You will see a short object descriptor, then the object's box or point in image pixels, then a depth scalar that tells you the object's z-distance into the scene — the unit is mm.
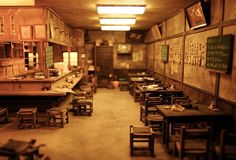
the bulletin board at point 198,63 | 6008
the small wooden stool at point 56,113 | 7074
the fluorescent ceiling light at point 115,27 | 11664
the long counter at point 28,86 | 7773
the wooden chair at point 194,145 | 3912
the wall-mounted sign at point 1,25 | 8160
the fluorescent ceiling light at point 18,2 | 7442
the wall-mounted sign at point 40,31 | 7883
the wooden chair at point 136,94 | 11100
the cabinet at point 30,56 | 11242
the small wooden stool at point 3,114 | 7234
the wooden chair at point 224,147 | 3646
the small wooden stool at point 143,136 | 5133
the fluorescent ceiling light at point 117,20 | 9289
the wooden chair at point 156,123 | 6148
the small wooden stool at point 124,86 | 14523
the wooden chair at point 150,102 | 6773
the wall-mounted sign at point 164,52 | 10283
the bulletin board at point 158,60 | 11509
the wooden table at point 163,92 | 7968
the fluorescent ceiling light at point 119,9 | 6922
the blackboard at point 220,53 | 4924
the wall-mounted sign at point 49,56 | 8180
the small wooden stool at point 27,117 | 6846
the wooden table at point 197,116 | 4926
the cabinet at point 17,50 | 12202
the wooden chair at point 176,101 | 6303
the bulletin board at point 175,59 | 8547
